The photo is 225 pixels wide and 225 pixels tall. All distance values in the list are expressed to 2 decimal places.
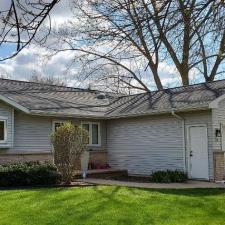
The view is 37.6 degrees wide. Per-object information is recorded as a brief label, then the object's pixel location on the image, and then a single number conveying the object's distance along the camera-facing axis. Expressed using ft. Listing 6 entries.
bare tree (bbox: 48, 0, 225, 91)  16.87
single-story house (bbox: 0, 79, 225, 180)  42.28
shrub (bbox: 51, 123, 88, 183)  36.83
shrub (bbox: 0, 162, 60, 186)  34.28
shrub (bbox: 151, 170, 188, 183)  40.68
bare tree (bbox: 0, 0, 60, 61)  11.38
